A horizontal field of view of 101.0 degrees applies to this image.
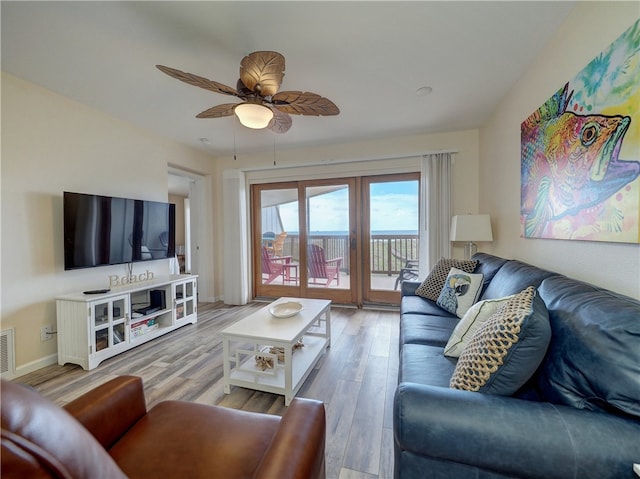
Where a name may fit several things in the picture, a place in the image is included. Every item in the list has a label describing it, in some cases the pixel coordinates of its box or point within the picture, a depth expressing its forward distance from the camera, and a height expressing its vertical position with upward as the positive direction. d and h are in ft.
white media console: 7.35 -2.55
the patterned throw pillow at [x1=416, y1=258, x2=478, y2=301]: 8.21 -1.30
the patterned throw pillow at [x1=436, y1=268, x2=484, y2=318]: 6.87 -1.54
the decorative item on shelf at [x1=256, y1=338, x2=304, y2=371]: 6.28 -3.09
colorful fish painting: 3.69 +1.40
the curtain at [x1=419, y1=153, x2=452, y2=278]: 11.18 +1.23
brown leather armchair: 1.25 -2.02
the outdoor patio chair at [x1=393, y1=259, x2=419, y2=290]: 12.41 -1.68
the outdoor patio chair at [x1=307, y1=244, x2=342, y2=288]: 13.55 -1.54
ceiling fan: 5.17 +3.17
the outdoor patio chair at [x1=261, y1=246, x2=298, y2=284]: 14.40 -1.66
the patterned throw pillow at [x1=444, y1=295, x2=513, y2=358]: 4.44 -1.55
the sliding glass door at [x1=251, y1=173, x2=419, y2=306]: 12.51 -0.01
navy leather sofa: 2.38 -1.81
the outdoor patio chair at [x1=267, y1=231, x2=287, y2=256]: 14.42 -0.41
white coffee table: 5.77 -2.83
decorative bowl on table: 7.03 -2.04
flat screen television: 7.83 +0.30
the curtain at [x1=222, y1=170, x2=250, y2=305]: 13.87 -0.03
